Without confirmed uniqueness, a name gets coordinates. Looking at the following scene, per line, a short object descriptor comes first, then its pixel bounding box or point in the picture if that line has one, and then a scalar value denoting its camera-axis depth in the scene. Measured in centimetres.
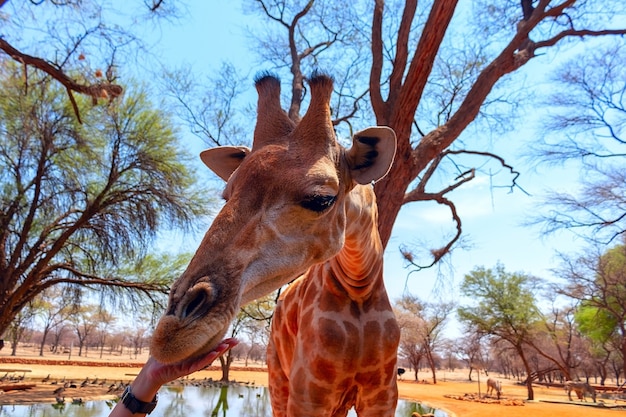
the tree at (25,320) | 1386
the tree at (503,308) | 2898
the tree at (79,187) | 1130
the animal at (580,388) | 2493
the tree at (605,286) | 2180
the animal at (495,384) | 2650
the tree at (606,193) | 1140
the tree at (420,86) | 551
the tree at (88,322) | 1355
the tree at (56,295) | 1301
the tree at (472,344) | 3187
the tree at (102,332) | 5660
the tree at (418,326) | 3688
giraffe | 147
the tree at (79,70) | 581
